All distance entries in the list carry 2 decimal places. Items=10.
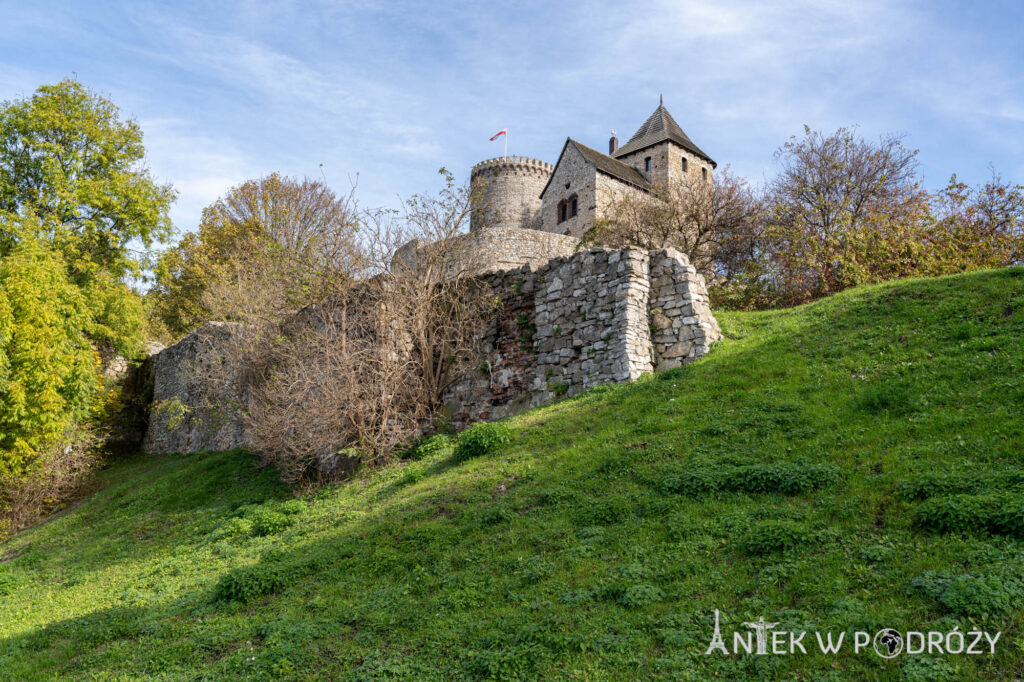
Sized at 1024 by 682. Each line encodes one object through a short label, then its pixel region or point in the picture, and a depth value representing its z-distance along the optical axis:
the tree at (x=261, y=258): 15.64
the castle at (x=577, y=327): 11.51
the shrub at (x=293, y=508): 10.26
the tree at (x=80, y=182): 19.81
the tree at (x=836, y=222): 15.75
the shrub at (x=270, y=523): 9.67
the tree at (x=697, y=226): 20.64
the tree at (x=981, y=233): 14.90
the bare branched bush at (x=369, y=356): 11.80
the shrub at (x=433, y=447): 11.39
